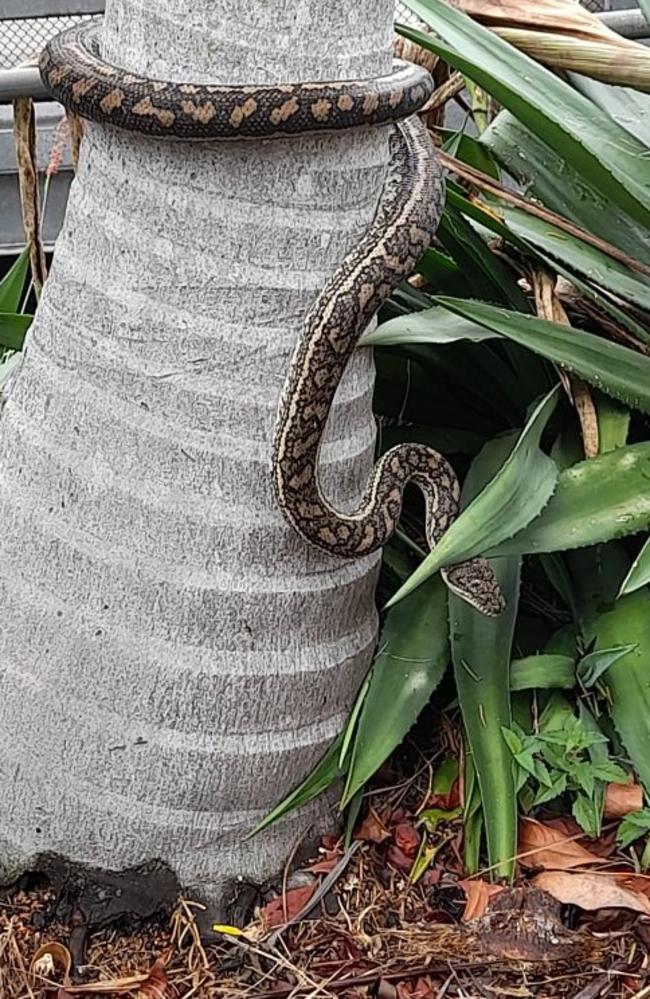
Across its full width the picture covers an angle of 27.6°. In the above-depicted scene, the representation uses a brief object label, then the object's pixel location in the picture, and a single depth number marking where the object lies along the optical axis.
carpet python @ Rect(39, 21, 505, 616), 1.52
